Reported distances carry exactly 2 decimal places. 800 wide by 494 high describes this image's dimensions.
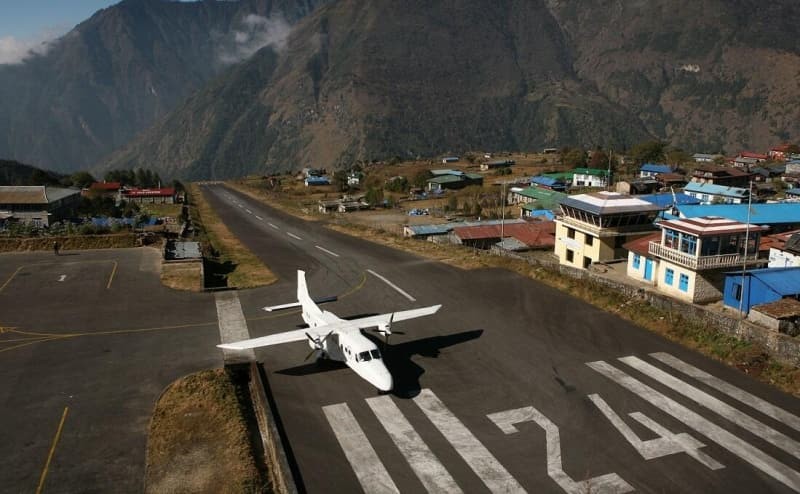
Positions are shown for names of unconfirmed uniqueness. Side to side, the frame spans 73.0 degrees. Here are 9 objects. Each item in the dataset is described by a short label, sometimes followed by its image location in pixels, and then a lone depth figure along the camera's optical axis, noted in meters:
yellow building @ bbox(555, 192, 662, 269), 63.50
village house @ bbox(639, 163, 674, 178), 162.00
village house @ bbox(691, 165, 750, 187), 133.12
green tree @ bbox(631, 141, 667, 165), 197.62
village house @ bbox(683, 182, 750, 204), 107.50
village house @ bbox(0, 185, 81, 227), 97.69
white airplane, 28.92
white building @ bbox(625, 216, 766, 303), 48.62
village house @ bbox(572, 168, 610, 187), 153.38
